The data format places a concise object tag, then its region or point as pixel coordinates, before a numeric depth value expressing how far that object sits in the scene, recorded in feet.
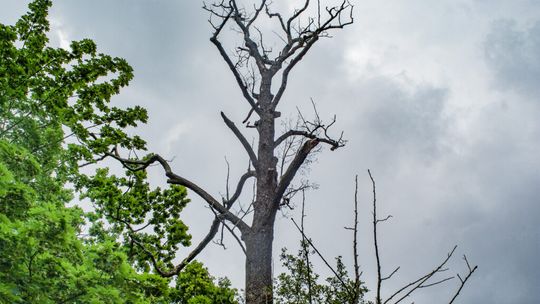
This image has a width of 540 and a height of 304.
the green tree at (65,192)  12.49
